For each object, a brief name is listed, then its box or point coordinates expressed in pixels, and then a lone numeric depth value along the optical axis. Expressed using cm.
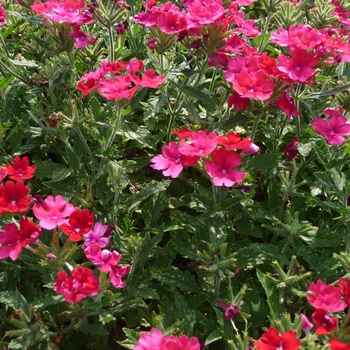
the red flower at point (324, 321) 21
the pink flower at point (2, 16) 34
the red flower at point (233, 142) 24
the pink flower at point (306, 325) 21
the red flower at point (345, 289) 21
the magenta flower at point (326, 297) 21
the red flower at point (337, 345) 19
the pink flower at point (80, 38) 31
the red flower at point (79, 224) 23
